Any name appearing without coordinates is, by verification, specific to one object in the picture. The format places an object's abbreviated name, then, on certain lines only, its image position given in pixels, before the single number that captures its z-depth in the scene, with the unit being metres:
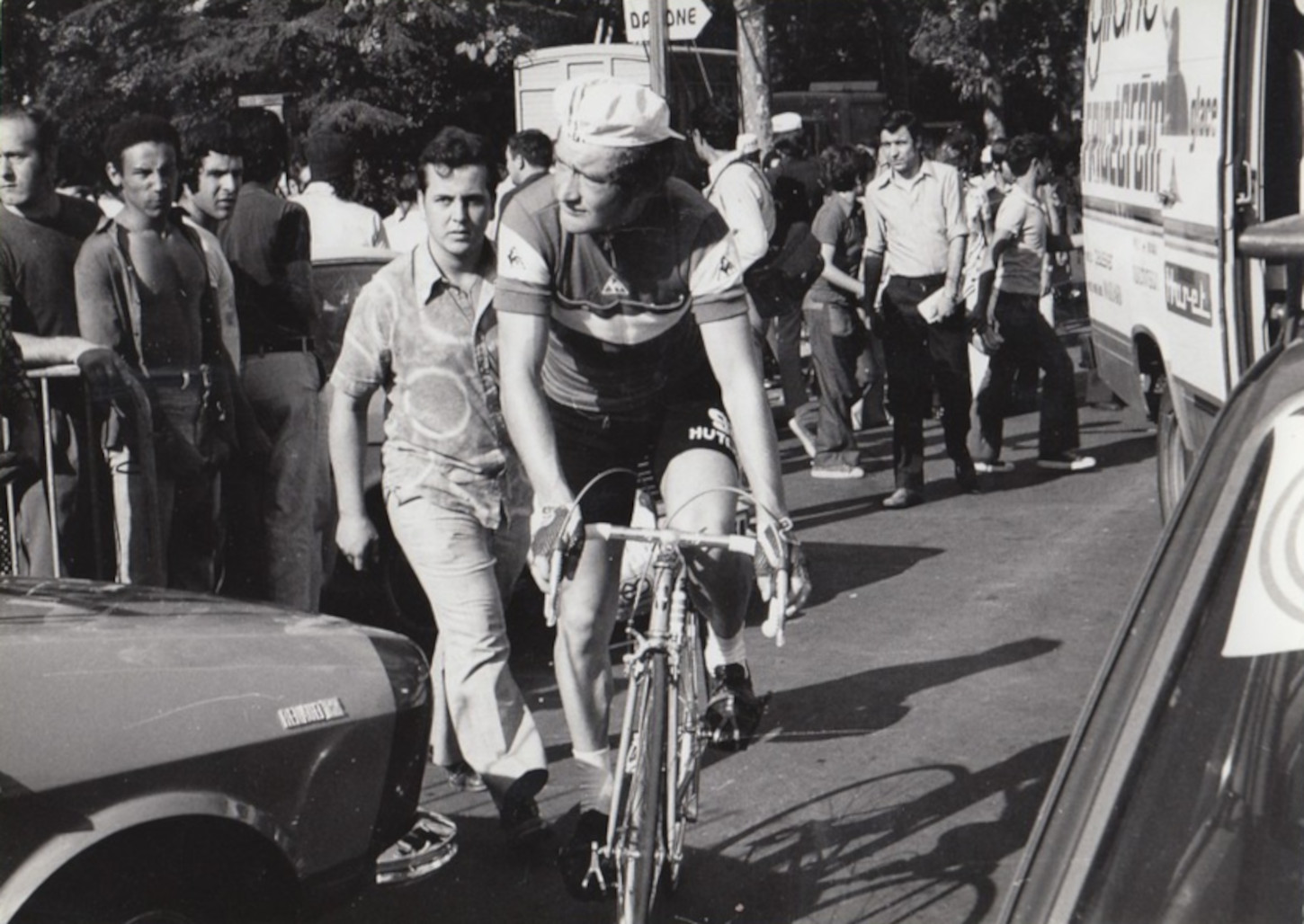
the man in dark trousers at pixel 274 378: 6.80
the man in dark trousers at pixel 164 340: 6.09
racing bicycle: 3.86
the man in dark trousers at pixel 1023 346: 11.08
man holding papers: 10.15
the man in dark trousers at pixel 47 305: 5.70
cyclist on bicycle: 4.19
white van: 6.62
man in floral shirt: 5.04
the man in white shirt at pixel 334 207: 8.56
